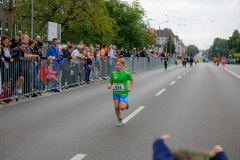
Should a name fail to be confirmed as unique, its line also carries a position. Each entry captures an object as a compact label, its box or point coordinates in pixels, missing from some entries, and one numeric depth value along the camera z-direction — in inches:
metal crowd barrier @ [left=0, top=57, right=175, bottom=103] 399.9
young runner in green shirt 268.1
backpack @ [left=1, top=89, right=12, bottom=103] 394.6
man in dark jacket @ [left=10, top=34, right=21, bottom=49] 453.1
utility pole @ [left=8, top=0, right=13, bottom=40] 604.2
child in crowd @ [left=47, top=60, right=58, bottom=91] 502.3
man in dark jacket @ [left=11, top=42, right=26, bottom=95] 410.0
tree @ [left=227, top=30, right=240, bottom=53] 4829.2
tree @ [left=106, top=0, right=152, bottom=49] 2047.2
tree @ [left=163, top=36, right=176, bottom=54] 5279.5
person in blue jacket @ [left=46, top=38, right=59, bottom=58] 516.7
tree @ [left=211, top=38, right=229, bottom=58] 6550.2
